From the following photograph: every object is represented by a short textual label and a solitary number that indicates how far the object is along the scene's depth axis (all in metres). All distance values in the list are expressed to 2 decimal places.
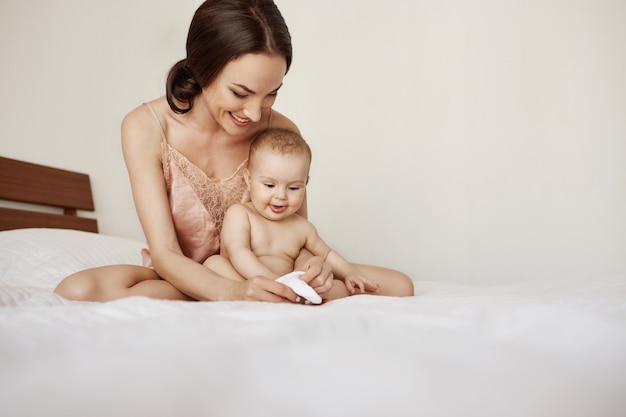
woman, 1.08
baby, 1.35
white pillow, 1.42
